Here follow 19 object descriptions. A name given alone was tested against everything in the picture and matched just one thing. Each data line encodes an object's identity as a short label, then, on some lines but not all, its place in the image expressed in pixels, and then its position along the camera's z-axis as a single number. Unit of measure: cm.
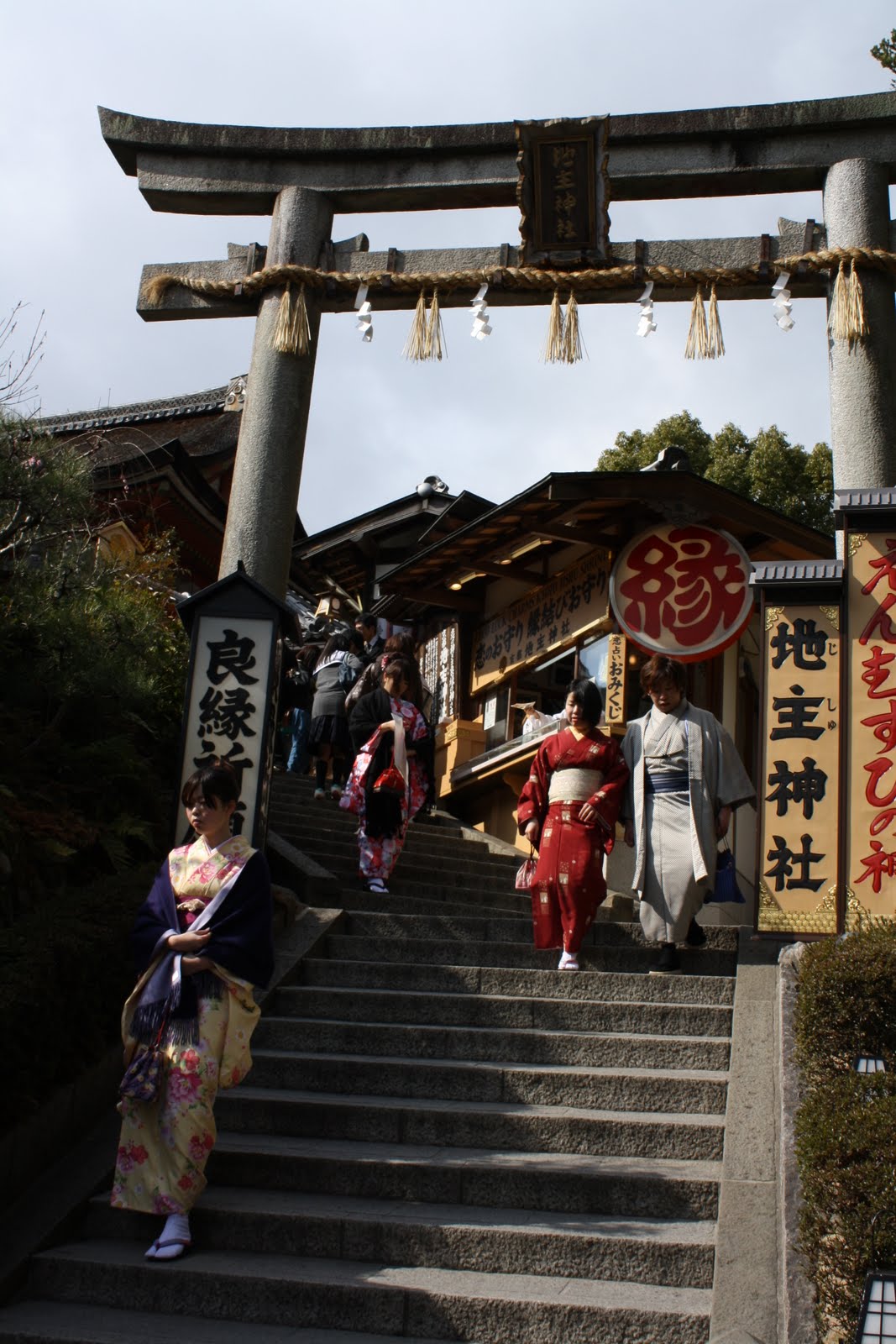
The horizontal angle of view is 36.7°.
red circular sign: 1334
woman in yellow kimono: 588
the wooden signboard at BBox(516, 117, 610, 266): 1235
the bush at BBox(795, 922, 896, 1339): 429
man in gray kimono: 814
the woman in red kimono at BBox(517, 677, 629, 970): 820
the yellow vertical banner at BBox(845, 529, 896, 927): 781
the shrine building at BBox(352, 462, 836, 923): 1374
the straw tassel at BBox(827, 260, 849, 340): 1151
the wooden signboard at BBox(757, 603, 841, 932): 789
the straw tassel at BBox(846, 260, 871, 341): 1145
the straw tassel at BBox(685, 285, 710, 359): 1192
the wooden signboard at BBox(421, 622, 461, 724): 1822
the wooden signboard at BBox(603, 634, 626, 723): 1464
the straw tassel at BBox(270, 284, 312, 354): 1248
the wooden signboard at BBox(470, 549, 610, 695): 1552
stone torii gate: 1184
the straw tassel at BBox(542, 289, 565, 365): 1200
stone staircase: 529
